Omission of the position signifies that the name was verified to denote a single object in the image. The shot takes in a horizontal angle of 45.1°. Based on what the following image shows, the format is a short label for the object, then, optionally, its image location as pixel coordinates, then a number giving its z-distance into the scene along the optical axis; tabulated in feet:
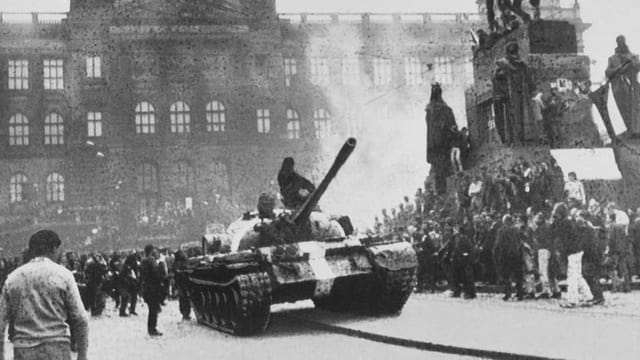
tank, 38.52
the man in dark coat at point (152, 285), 44.47
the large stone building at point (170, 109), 193.36
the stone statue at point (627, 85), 65.72
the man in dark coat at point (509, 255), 46.85
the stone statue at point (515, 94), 65.21
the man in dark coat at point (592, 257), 39.91
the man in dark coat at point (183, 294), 52.16
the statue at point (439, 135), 76.18
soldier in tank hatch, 47.01
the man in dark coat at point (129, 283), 59.00
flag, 65.77
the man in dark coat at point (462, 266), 51.29
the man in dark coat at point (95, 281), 59.26
